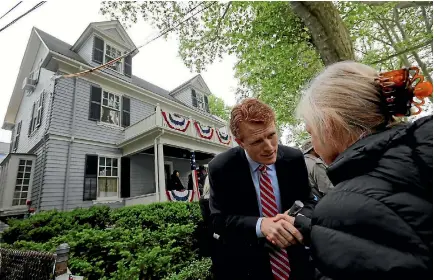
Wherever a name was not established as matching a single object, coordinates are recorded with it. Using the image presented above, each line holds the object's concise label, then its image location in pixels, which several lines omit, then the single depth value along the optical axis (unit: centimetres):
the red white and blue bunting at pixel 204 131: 1334
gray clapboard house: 989
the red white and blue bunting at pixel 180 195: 1041
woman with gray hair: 75
